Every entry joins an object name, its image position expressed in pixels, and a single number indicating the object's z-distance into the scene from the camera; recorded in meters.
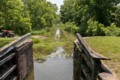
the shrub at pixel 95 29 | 14.54
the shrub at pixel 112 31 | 12.83
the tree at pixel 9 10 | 8.70
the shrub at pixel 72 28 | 19.96
